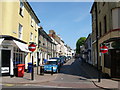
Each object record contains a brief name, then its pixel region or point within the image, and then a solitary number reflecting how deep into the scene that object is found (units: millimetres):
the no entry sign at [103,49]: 12711
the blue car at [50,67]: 18677
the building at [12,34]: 15312
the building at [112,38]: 13852
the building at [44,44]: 32344
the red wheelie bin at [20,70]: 15258
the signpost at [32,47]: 13633
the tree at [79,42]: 94488
